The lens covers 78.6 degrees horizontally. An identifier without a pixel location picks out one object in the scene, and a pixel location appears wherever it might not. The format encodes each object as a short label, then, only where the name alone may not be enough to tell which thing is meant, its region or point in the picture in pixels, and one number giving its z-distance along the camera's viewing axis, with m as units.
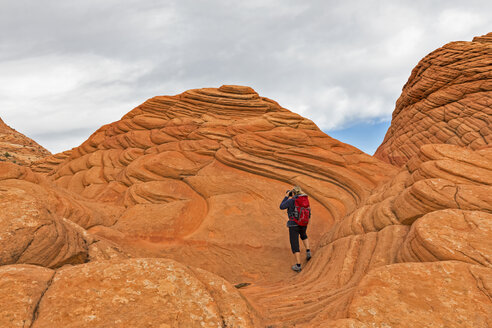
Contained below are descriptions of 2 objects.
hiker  11.33
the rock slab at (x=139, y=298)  4.11
